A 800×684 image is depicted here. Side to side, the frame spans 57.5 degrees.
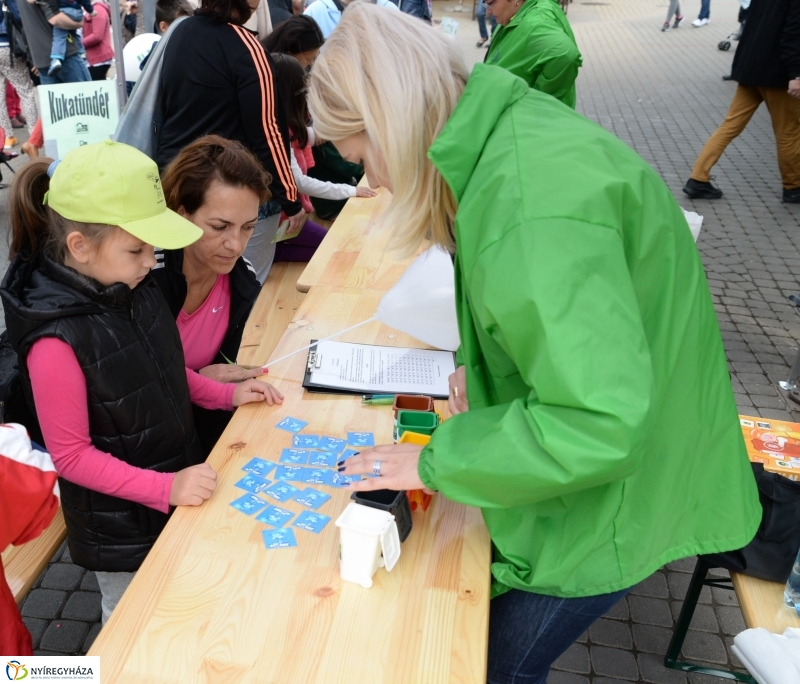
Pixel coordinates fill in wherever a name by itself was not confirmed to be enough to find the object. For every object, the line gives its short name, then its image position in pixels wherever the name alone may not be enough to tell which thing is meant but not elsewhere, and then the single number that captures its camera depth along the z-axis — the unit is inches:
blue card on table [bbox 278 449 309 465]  68.6
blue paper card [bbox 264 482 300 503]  63.9
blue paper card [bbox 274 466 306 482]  66.2
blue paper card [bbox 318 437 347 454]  70.5
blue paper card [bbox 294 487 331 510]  63.1
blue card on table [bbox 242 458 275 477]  67.1
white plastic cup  53.8
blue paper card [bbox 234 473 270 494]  64.9
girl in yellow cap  63.4
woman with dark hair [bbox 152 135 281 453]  86.0
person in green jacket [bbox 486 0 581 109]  156.2
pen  78.5
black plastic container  56.9
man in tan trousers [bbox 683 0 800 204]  212.7
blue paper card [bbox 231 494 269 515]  62.4
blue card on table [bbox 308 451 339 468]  68.3
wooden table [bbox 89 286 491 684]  48.7
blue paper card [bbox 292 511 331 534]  60.5
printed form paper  81.7
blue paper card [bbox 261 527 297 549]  58.6
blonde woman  39.3
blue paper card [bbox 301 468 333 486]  65.9
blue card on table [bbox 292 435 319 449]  71.0
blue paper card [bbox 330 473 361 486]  65.7
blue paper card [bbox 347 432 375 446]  71.6
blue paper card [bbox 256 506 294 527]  61.0
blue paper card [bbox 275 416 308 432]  73.8
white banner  169.0
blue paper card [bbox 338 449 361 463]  69.3
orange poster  87.5
